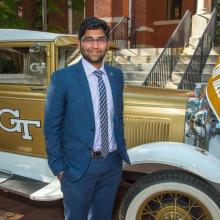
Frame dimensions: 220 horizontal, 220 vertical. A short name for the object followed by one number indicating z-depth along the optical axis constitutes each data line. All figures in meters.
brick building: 15.10
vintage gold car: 3.01
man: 2.42
